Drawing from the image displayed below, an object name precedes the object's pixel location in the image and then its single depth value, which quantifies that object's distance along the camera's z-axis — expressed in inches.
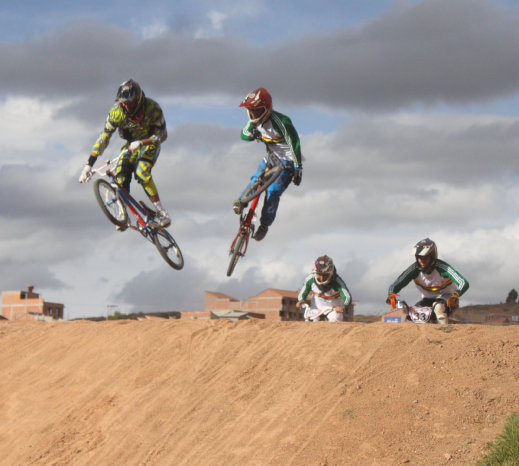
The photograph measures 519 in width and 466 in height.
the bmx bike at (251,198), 553.9
